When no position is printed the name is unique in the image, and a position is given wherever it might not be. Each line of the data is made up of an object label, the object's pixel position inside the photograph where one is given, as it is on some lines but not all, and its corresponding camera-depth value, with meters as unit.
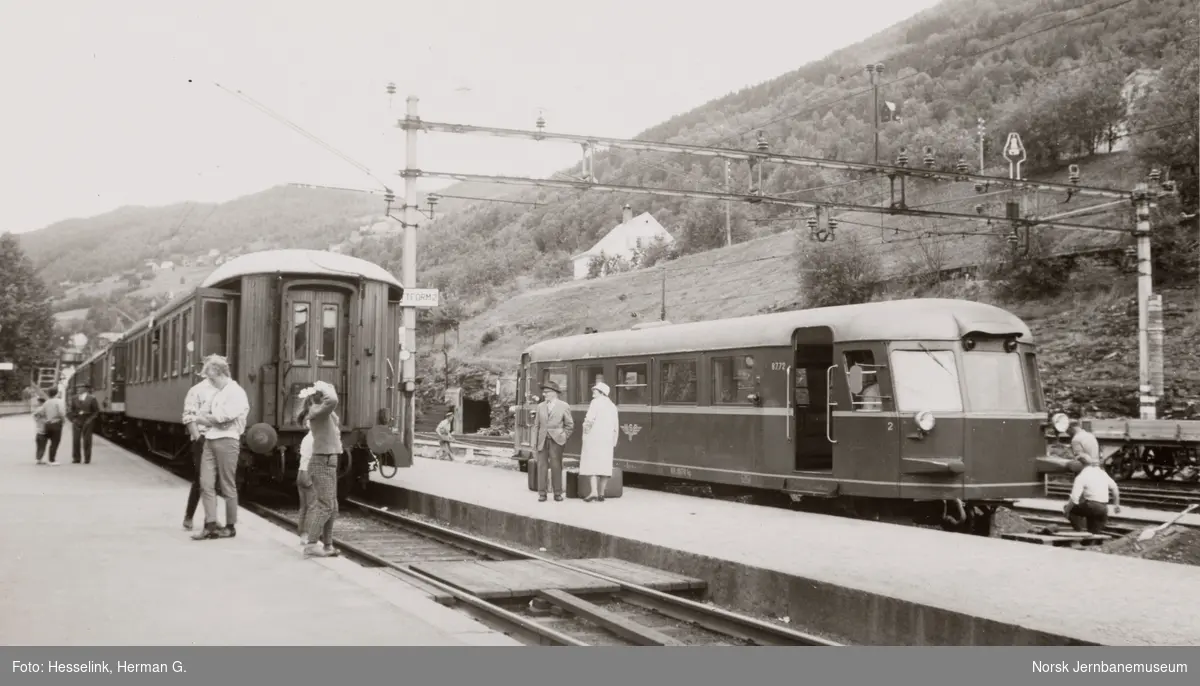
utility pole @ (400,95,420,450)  20.53
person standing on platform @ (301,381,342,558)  9.70
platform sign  19.78
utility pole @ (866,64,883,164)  20.22
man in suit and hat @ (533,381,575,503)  15.70
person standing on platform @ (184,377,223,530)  10.59
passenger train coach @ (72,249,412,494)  15.24
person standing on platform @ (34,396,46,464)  20.17
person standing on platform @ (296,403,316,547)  10.04
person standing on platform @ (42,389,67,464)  20.22
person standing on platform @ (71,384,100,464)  20.64
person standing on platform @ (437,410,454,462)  28.30
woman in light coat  15.11
